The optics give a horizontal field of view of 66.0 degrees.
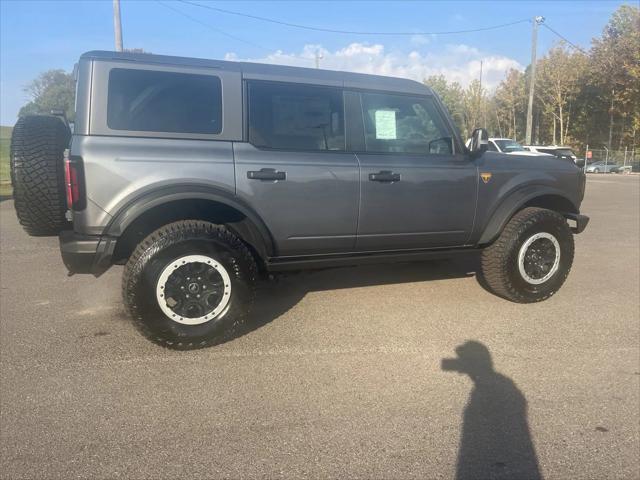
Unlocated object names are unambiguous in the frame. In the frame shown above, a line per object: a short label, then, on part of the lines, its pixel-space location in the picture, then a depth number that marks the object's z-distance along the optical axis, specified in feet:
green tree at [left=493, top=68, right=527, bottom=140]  187.42
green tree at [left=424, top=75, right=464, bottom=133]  177.17
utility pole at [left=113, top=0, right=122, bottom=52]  52.95
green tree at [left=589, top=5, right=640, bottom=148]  121.08
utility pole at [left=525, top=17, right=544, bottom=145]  98.94
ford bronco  11.08
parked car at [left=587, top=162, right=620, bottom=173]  132.36
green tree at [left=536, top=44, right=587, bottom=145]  149.99
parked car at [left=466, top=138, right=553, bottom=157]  76.66
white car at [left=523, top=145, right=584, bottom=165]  71.58
